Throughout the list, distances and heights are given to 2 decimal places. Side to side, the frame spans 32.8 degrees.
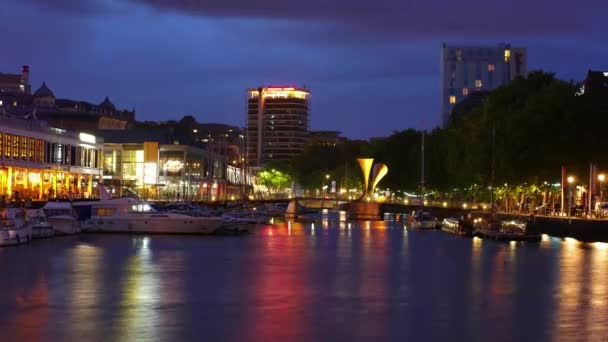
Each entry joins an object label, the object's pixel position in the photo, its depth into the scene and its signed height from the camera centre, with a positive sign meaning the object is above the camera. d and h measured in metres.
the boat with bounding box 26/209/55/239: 88.94 -2.44
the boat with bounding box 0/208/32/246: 78.00 -2.43
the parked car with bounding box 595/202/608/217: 99.56 -0.43
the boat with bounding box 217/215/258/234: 109.19 -2.84
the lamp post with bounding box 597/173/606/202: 103.69 +2.58
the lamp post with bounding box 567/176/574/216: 108.10 +0.89
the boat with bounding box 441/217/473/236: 112.56 -2.80
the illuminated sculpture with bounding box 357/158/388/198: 182.43 +5.22
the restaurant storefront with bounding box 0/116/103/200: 138.88 +5.45
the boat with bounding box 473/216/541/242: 98.50 -2.66
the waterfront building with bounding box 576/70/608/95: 131.10 +16.67
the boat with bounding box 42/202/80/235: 95.94 -1.95
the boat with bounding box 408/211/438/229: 133.00 -2.45
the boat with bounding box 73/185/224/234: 102.00 -2.19
